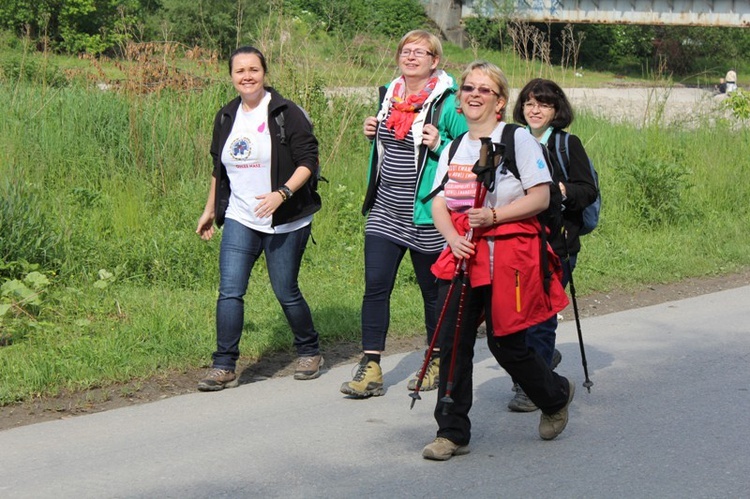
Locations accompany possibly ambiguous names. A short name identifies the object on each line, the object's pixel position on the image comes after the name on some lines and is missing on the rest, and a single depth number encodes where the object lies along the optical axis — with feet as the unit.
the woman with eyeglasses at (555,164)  19.74
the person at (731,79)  73.76
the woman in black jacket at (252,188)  21.24
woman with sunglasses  16.85
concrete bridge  112.00
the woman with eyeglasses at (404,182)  20.89
